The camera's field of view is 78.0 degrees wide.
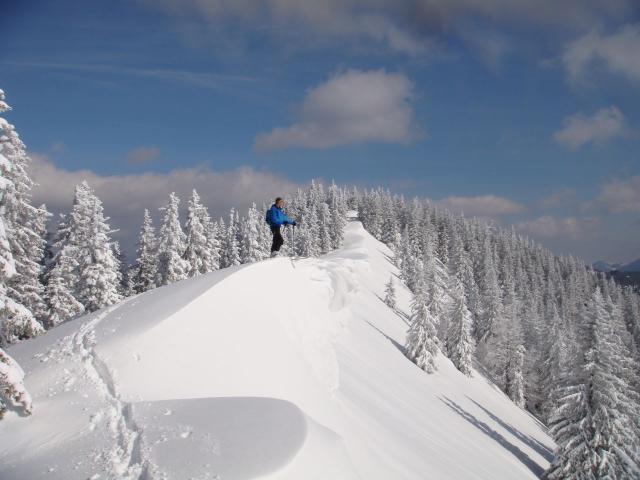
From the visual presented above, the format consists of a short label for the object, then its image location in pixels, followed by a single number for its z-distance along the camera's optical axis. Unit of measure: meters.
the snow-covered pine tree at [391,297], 56.19
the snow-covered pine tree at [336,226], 96.38
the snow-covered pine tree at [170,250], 35.56
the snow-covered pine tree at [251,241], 53.91
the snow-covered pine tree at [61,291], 25.25
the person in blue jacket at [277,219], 15.42
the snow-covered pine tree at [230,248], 57.78
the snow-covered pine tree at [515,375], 51.44
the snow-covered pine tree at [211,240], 45.76
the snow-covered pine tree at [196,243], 37.91
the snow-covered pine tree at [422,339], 36.62
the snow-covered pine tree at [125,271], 48.53
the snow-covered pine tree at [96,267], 27.27
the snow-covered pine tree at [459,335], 47.72
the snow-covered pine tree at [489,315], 65.50
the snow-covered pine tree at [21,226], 19.49
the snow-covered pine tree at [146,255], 40.88
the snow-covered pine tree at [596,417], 21.39
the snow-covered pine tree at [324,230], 88.69
